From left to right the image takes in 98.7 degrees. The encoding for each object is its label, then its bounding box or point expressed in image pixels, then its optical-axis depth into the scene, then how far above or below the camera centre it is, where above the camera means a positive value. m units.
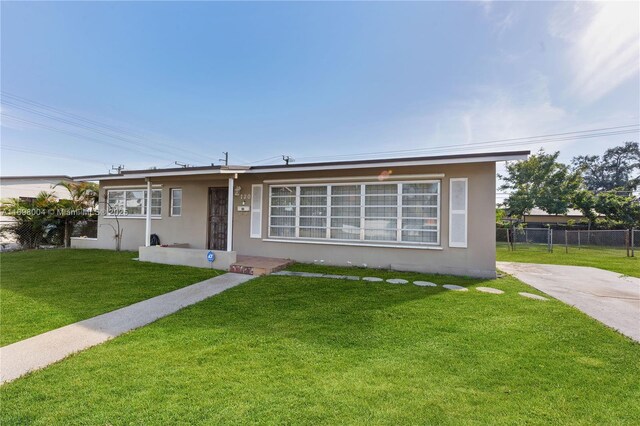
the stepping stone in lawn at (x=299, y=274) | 7.16 -1.46
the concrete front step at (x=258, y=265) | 7.42 -1.33
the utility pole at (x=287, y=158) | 16.35 +3.73
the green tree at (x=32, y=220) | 11.69 -0.26
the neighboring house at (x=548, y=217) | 26.92 +0.69
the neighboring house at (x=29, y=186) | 14.70 +1.59
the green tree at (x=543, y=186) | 23.45 +3.33
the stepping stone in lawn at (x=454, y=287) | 5.96 -1.45
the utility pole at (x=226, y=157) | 29.39 +6.64
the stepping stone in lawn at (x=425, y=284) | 6.25 -1.44
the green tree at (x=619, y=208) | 20.19 +1.27
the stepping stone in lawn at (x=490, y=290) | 5.84 -1.46
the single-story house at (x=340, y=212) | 7.23 +0.23
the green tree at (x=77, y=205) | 12.35 +0.46
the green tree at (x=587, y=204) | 21.62 +1.64
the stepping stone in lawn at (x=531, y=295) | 5.49 -1.48
